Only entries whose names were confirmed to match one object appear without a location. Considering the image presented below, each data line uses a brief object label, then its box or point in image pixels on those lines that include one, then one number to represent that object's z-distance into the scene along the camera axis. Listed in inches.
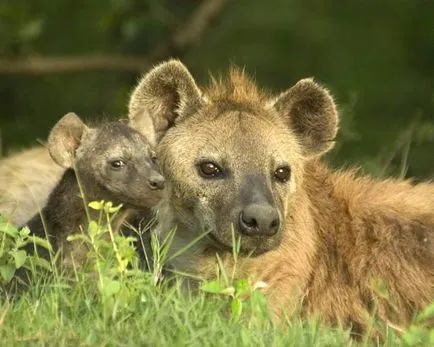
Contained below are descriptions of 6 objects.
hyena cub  544.7
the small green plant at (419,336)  432.1
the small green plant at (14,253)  490.0
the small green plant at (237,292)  466.9
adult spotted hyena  530.0
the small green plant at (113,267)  458.9
